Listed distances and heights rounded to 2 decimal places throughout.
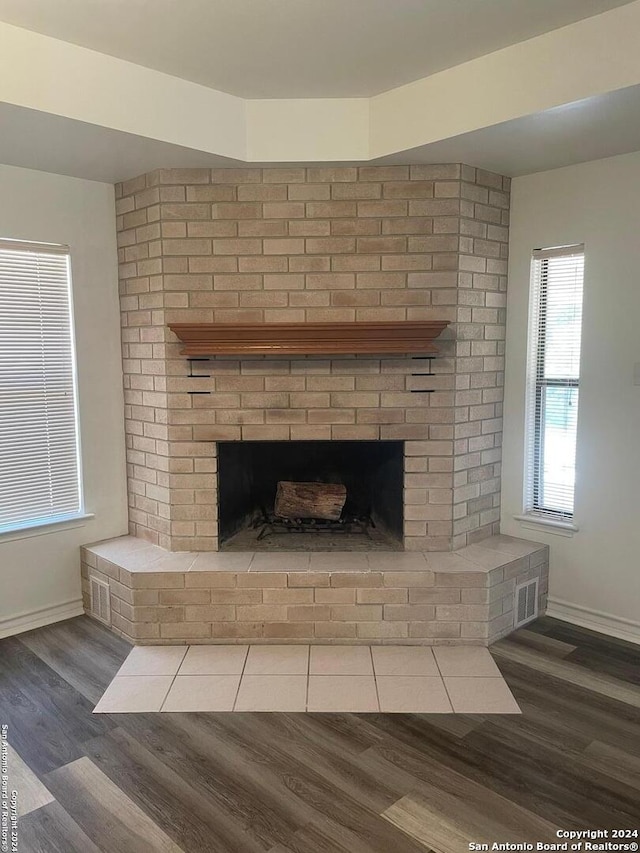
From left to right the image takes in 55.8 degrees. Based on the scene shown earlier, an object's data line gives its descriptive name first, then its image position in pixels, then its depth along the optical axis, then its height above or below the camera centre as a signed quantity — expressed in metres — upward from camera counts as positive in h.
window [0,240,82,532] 3.16 -0.17
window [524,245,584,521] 3.24 -0.14
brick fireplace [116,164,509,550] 3.11 +0.27
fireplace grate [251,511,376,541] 3.59 -1.01
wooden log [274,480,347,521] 3.62 -0.86
